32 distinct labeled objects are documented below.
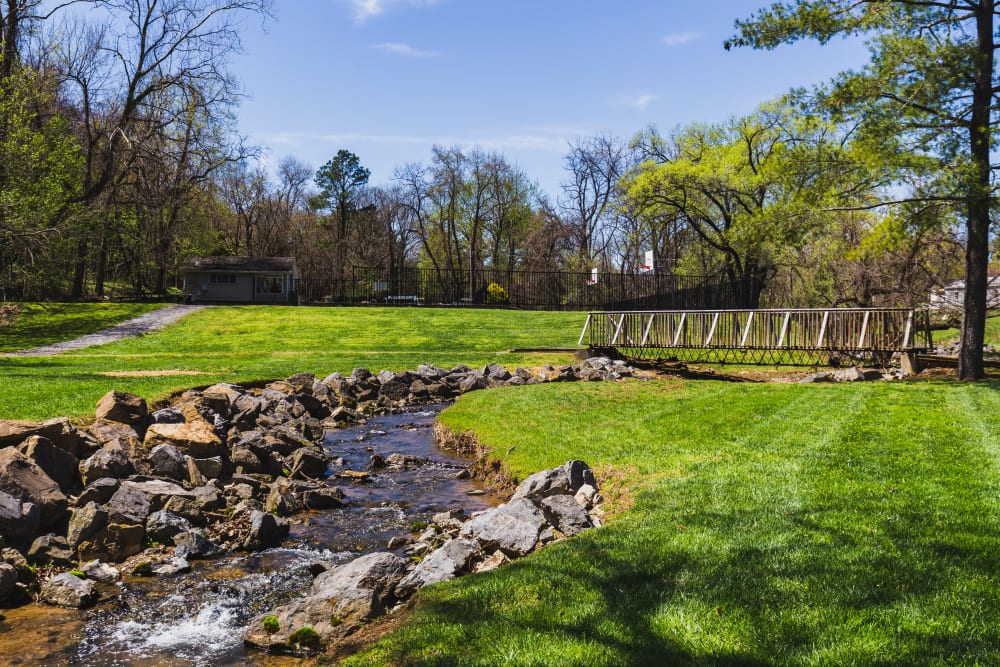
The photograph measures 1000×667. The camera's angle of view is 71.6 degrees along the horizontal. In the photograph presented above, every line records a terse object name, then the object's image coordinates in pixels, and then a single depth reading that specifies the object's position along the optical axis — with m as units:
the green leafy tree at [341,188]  58.69
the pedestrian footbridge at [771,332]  18.23
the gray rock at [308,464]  10.37
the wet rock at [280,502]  8.45
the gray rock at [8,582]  5.86
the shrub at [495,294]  47.56
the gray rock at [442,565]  5.62
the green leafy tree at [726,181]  32.50
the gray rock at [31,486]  7.12
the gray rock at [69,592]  5.90
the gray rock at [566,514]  6.52
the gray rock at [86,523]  6.96
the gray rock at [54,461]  7.87
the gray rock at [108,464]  8.24
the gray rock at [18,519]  6.67
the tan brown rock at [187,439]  10.04
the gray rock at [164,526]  7.32
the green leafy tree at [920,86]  14.80
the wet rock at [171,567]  6.65
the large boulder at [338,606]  5.09
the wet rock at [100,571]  6.38
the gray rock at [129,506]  7.35
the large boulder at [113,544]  6.89
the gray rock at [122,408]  10.52
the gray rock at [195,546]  7.03
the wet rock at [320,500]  8.84
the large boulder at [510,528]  6.11
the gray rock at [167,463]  9.09
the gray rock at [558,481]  7.60
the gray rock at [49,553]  6.64
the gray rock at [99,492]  7.70
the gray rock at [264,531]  7.32
